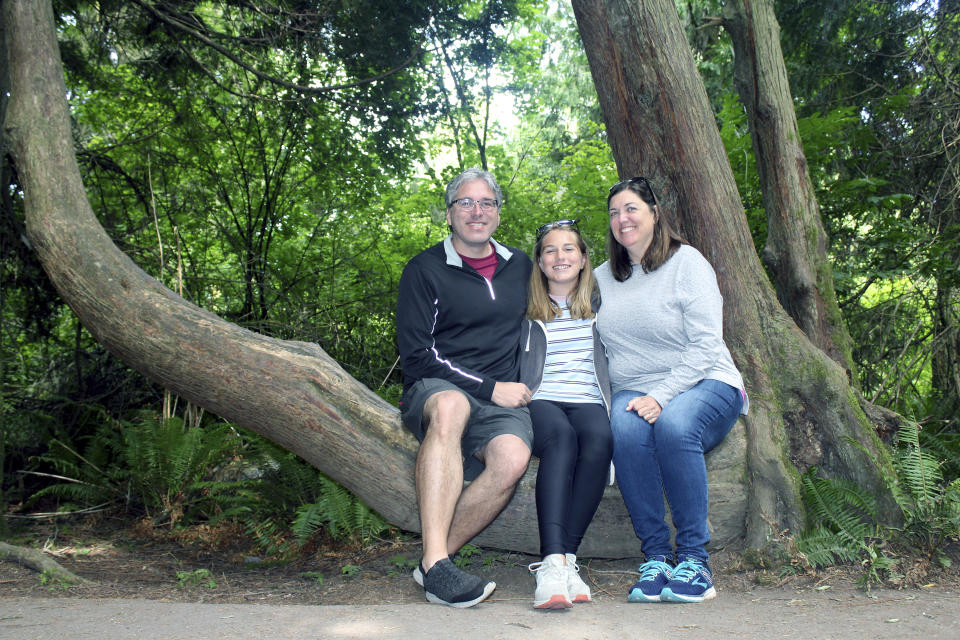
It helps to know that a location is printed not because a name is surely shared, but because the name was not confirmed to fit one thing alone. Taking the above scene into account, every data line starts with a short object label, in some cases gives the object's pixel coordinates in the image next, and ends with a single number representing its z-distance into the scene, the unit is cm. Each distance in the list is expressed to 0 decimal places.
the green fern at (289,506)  509
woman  363
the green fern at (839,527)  384
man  357
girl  353
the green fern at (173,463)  603
